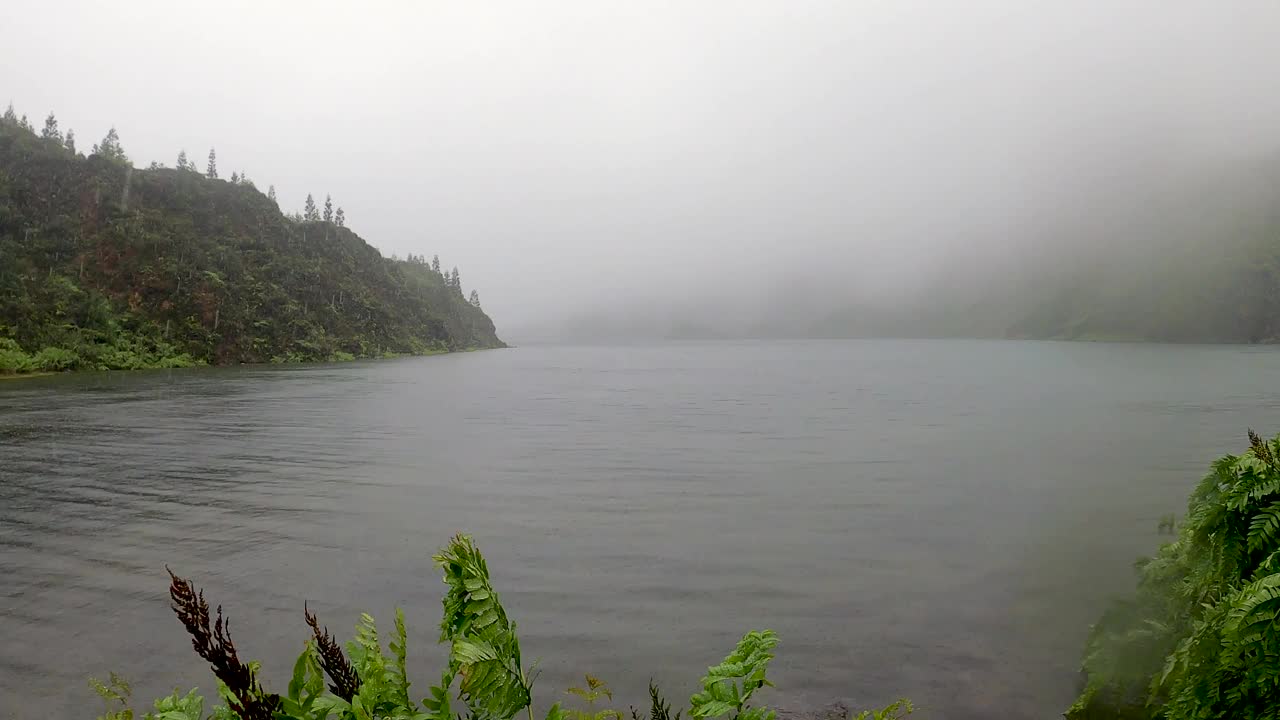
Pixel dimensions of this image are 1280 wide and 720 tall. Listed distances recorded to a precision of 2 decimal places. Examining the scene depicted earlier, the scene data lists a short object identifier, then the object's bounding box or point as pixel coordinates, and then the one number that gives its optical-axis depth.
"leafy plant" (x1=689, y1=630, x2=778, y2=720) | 3.85
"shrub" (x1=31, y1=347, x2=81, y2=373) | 70.88
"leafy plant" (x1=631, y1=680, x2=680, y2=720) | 3.98
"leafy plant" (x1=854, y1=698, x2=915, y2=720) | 7.32
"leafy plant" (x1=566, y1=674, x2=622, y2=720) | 5.56
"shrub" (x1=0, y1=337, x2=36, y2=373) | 65.50
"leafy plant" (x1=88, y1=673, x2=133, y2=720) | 7.35
